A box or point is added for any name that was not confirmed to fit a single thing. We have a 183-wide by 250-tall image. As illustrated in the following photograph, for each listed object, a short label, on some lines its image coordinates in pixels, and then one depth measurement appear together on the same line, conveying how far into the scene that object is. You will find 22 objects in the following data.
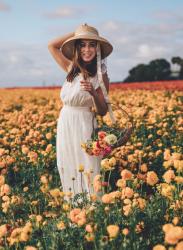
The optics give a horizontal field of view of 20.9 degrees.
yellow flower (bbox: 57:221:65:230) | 2.88
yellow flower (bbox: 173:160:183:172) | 3.16
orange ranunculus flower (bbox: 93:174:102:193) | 2.99
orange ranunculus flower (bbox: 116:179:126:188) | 3.02
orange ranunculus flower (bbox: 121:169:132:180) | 3.05
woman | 3.77
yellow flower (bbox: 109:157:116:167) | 3.17
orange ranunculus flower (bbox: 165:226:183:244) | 2.15
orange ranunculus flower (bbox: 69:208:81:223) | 2.66
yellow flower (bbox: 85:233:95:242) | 2.56
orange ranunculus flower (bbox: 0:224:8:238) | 2.78
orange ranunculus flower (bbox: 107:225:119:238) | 2.36
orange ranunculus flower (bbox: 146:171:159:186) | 3.11
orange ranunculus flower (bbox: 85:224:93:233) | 2.53
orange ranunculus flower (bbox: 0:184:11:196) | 3.25
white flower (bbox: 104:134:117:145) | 3.36
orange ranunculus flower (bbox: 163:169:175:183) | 3.07
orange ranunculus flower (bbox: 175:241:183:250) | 2.18
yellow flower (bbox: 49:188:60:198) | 3.04
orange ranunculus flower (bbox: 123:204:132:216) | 2.84
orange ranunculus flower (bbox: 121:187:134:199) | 2.88
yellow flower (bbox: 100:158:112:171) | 3.19
